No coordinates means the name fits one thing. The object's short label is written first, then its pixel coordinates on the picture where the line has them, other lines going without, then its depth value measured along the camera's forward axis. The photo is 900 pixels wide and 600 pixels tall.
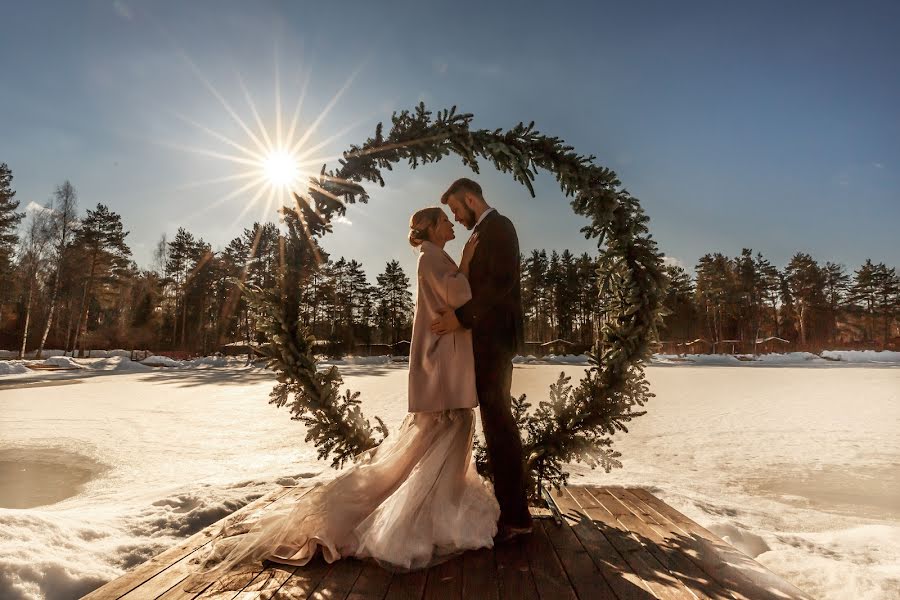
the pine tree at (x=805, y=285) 65.00
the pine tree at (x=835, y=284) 70.75
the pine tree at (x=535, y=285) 62.34
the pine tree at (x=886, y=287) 67.06
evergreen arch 3.80
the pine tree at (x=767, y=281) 66.62
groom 3.22
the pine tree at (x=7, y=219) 38.91
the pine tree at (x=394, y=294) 64.06
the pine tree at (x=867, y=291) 68.00
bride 2.86
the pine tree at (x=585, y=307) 59.93
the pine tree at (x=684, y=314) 61.35
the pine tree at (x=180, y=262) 56.12
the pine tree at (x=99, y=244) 39.19
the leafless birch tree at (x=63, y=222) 35.19
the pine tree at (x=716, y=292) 61.06
